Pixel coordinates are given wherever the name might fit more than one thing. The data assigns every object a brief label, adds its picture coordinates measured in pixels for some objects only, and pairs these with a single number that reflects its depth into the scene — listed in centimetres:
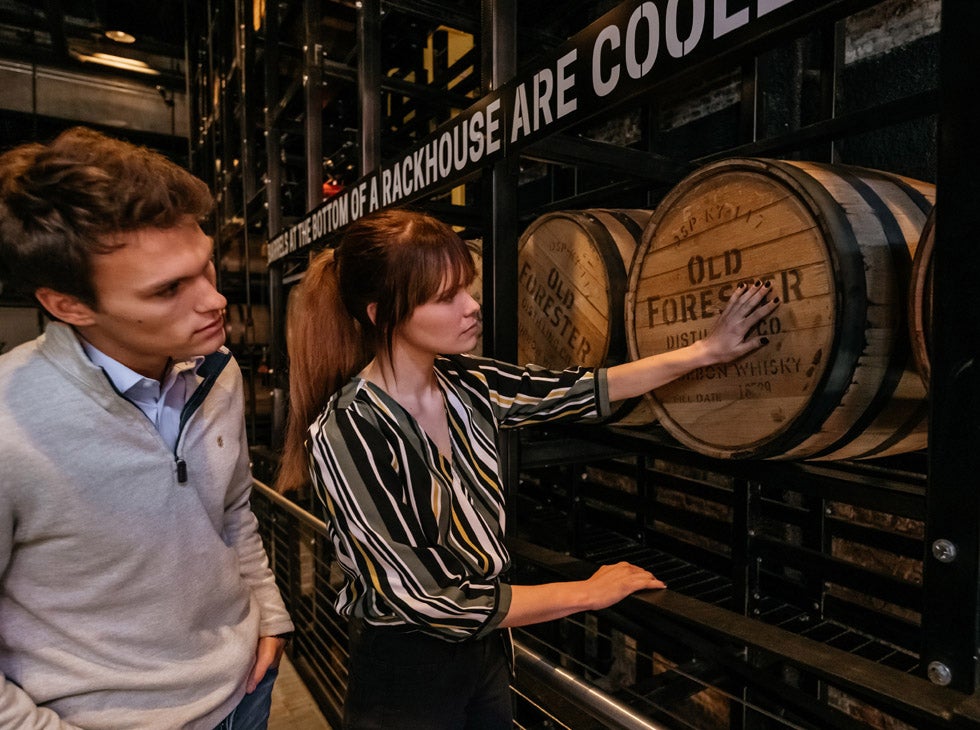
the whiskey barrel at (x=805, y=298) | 101
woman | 117
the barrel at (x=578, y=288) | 158
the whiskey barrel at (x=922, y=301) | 90
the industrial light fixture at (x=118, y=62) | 732
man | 95
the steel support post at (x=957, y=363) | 78
